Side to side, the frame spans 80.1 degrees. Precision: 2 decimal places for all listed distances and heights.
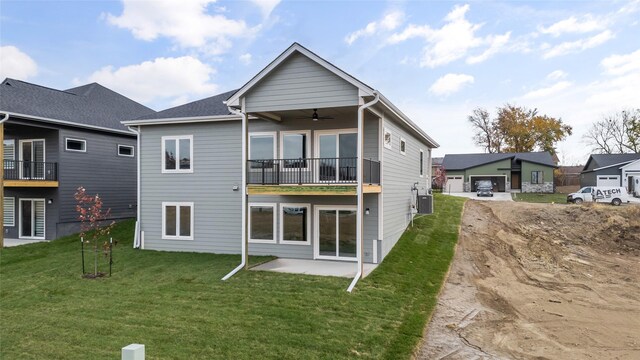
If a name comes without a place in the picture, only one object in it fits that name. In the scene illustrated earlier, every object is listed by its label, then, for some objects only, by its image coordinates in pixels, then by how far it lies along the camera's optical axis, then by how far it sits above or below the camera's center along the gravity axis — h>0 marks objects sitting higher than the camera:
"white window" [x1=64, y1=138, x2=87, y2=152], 17.92 +1.58
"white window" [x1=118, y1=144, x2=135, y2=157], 20.31 +1.48
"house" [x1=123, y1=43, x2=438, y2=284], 11.08 +0.35
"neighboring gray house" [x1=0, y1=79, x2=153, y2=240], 17.45 +0.83
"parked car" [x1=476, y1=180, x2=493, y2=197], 34.00 -0.87
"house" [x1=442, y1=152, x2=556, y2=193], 40.12 +0.82
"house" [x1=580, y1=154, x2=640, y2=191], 35.44 +1.04
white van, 27.70 -1.15
